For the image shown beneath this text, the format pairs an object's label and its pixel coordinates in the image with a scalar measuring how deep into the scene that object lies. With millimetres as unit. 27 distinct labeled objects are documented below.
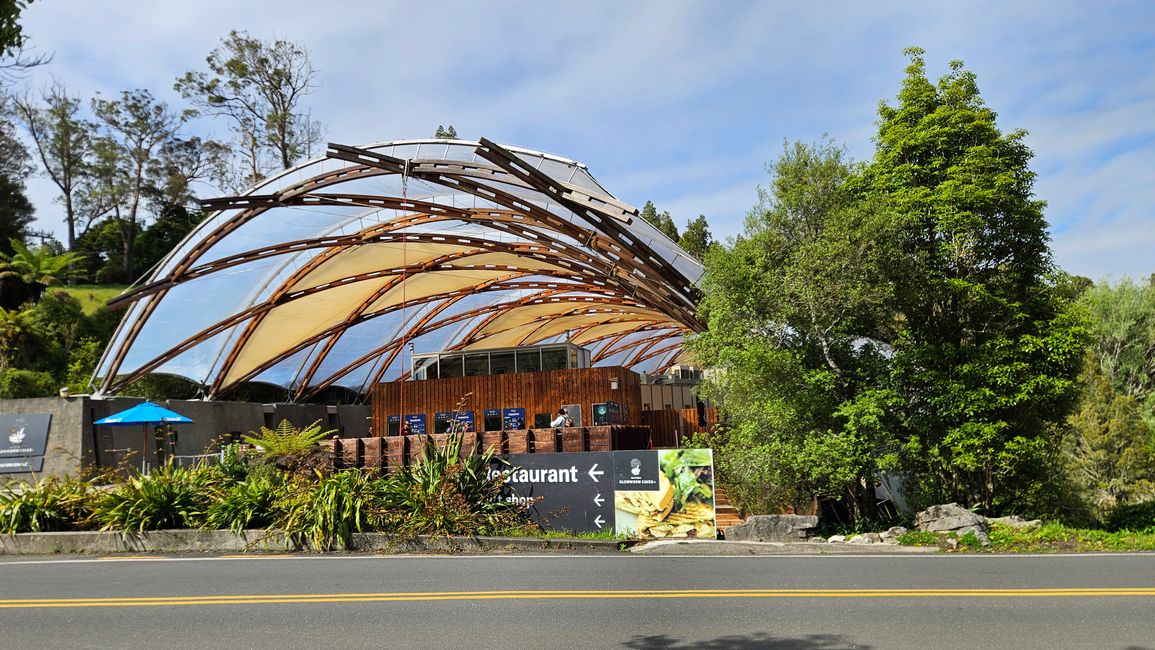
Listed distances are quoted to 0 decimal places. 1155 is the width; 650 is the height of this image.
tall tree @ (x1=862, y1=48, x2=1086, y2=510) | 16609
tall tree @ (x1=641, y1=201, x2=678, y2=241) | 61531
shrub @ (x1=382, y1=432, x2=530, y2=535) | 14875
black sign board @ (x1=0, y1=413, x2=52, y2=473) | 23016
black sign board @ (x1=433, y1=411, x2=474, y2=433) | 25453
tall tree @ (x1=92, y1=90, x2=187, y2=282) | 59688
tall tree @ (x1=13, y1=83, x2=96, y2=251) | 59094
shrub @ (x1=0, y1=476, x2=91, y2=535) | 15555
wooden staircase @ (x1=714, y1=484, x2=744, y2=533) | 16031
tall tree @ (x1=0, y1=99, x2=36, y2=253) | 50688
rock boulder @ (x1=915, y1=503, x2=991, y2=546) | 14203
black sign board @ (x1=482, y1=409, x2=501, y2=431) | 25250
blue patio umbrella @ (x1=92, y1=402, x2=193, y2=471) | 21578
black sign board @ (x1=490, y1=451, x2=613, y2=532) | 15789
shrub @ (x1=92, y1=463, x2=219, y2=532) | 15227
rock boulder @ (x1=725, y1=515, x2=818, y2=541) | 14734
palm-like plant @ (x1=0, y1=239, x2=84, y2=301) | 40062
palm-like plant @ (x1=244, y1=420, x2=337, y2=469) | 17250
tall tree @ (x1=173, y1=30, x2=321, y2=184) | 50344
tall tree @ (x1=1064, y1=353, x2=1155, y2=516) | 29812
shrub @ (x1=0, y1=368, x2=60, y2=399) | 29431
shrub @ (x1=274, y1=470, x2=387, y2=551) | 14258
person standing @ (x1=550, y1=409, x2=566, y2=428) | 20803
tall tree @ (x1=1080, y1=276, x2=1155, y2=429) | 37031
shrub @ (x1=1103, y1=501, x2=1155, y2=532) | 17266
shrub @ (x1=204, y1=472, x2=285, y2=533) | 15039
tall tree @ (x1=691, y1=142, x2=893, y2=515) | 16375
